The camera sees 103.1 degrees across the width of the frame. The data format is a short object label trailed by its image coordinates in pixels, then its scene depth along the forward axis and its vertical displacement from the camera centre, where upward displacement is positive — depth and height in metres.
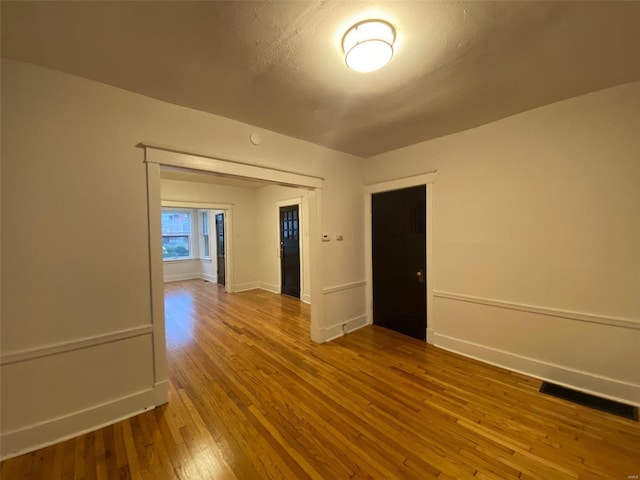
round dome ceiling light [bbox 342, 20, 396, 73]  1.43 +1.11
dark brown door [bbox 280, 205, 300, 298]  5.76 -0.36
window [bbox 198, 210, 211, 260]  8.66 +0.04
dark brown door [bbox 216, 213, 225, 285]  7.30 -0.31
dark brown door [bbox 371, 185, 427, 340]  3.49 -0.39
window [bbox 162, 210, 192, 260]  8.73 +0.08
